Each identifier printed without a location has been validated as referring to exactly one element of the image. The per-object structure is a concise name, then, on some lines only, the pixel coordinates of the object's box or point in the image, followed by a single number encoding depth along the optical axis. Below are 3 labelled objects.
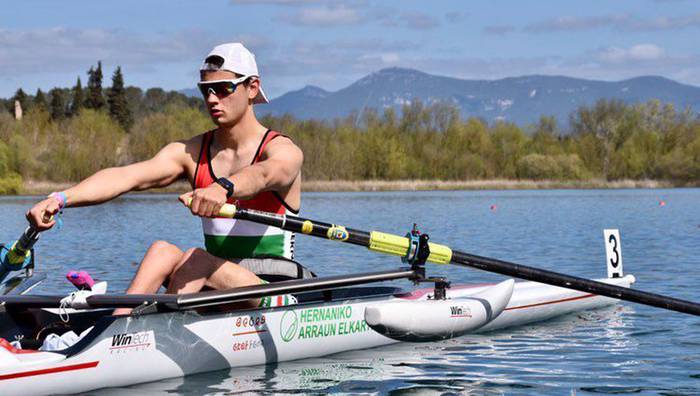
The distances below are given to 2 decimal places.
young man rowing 6.18
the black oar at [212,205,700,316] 6.09
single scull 6.00
